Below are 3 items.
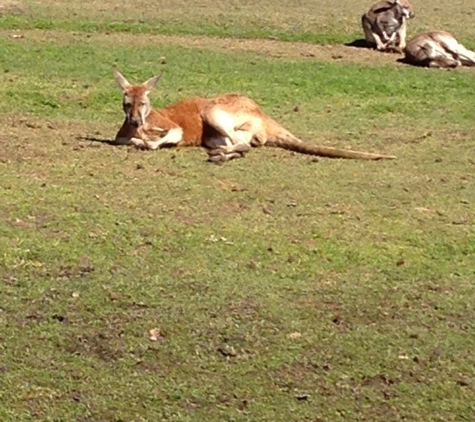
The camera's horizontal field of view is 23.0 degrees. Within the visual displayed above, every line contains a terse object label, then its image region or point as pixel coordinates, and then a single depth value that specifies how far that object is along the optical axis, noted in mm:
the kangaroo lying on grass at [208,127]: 8914
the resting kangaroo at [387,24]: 15875
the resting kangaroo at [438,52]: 14445
